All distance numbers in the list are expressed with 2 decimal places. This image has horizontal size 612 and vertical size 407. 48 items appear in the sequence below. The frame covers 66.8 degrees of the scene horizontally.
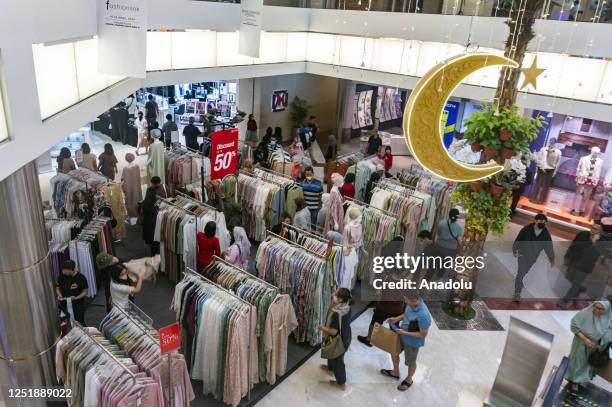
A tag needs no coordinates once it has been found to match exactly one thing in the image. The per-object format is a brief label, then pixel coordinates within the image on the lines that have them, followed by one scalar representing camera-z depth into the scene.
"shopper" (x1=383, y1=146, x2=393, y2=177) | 11.45
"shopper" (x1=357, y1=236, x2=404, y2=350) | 6.43
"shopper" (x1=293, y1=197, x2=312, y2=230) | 7.92
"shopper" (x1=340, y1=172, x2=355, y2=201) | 9.40
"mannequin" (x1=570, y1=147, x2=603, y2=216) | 11.71
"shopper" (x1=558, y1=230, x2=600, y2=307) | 8.09
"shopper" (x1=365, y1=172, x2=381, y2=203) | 9.98
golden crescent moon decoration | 5.16
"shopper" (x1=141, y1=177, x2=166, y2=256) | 8.01
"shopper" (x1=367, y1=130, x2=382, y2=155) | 12.70
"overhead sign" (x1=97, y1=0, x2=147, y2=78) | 5.00
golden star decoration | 6.07
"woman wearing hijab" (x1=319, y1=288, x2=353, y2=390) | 5.56
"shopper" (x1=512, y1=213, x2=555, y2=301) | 8.27
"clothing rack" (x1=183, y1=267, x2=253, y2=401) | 5.41
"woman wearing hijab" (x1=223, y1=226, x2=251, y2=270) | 6.74
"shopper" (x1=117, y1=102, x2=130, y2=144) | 16.03
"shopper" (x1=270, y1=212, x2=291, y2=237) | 7.14
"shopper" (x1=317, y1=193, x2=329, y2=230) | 8.53
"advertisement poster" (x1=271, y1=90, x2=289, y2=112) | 16.62
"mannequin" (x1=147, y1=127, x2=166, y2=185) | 9.58
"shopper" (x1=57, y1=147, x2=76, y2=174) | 9.39
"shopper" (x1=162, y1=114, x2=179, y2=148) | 13.95
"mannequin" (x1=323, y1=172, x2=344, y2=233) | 8.36
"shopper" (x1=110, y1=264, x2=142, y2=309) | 5.82
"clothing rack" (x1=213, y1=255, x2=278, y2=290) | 5.80
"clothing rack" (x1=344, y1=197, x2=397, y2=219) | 8.11
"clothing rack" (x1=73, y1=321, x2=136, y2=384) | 4.24
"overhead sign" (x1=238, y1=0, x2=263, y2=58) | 9.84
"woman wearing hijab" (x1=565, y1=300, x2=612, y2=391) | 5.93
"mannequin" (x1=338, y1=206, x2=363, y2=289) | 6.92
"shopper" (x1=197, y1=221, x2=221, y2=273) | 6.62
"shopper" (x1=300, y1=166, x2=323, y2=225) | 9.10
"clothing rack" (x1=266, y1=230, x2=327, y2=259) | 6.42
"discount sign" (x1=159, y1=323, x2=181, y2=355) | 4.21
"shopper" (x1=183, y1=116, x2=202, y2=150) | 13.82
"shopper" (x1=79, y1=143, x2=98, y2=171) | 9.83
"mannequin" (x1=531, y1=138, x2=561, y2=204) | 12.38
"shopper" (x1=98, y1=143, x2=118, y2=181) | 10.21
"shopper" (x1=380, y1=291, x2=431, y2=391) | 5.76
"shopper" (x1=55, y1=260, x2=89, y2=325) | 5.95
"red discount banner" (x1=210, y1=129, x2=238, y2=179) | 7.24
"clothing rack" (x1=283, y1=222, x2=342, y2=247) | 7.00
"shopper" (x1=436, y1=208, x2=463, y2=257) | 8.04
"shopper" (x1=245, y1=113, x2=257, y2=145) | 14.63
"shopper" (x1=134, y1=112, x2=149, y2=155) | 15.14
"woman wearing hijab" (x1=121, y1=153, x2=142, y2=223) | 9.34
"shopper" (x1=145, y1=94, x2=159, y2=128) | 16.12
